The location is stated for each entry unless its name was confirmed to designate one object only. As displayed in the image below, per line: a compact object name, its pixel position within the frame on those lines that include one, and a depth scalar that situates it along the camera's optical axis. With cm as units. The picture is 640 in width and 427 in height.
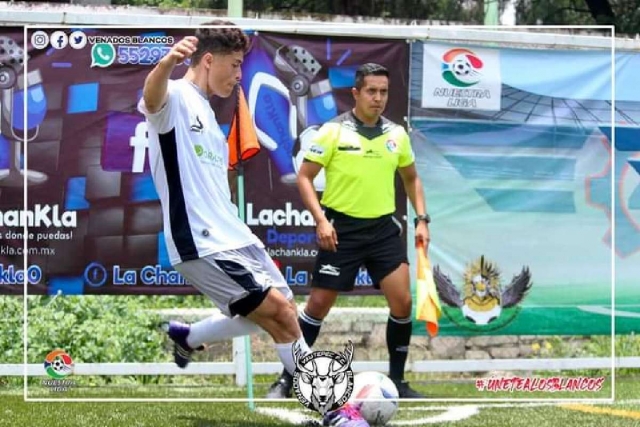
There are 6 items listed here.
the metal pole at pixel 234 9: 1613
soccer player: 988
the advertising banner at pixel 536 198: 1609
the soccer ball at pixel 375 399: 1098
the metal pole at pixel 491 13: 2325
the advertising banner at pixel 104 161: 1503
